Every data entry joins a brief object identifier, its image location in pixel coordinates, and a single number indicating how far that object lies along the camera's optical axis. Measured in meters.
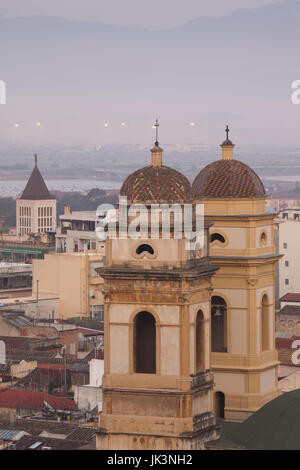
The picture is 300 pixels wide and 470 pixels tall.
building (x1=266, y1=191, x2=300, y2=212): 159.88
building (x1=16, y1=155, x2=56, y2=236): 150.88
